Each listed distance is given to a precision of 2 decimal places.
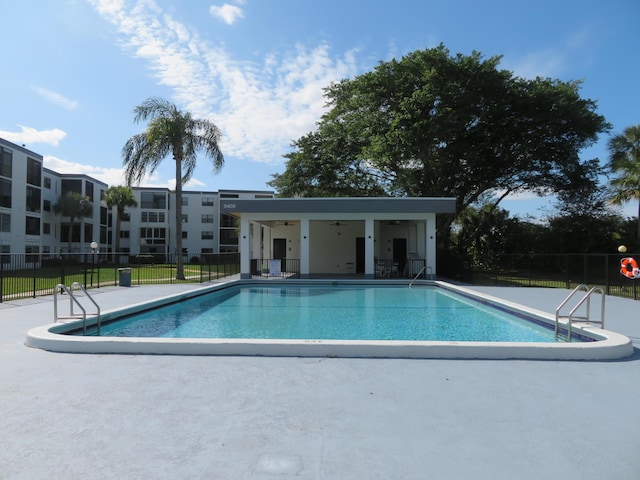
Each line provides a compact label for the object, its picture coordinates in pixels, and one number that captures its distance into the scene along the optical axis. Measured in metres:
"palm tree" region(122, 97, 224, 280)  22.09
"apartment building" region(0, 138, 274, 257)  36.47
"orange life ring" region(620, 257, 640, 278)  8.86
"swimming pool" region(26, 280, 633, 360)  5.71
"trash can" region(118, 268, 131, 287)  17.75
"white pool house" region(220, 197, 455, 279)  20.25
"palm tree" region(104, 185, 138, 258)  49.38
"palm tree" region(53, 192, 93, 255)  43.88
